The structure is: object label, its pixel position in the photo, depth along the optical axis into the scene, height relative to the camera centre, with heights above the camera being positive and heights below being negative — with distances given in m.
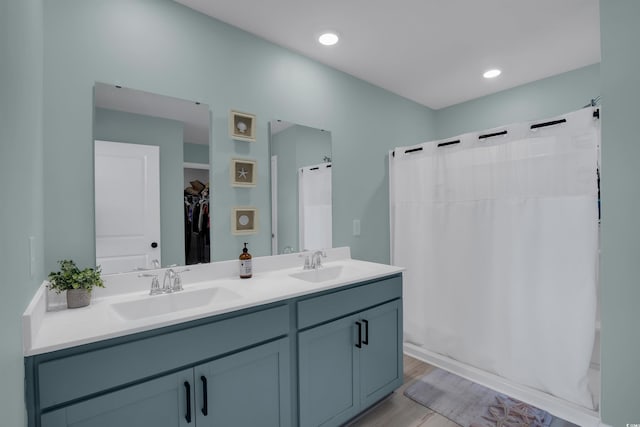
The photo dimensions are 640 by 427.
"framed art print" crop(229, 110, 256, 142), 1.94 +0.58
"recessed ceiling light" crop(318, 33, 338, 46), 2.10 +1.22
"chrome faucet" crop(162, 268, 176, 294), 1.57 -0.34
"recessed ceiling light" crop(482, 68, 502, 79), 2.68 +1.23
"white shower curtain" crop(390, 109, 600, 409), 1.87 -0.28
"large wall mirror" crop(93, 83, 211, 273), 1.53 +0.20
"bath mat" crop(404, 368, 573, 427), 1.85 -1.27
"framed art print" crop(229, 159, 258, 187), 1.95 +0.28
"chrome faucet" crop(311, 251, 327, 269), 2.22 -0.34
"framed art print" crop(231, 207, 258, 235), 1.95 -0.03
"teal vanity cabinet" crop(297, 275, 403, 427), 1.58 -0.79
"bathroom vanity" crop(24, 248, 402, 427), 0.99 -0.56
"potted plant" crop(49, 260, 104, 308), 1.30 -0.28
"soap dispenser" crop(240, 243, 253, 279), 1.86 -0.32
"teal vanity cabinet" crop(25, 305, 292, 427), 0.96 -0.59
